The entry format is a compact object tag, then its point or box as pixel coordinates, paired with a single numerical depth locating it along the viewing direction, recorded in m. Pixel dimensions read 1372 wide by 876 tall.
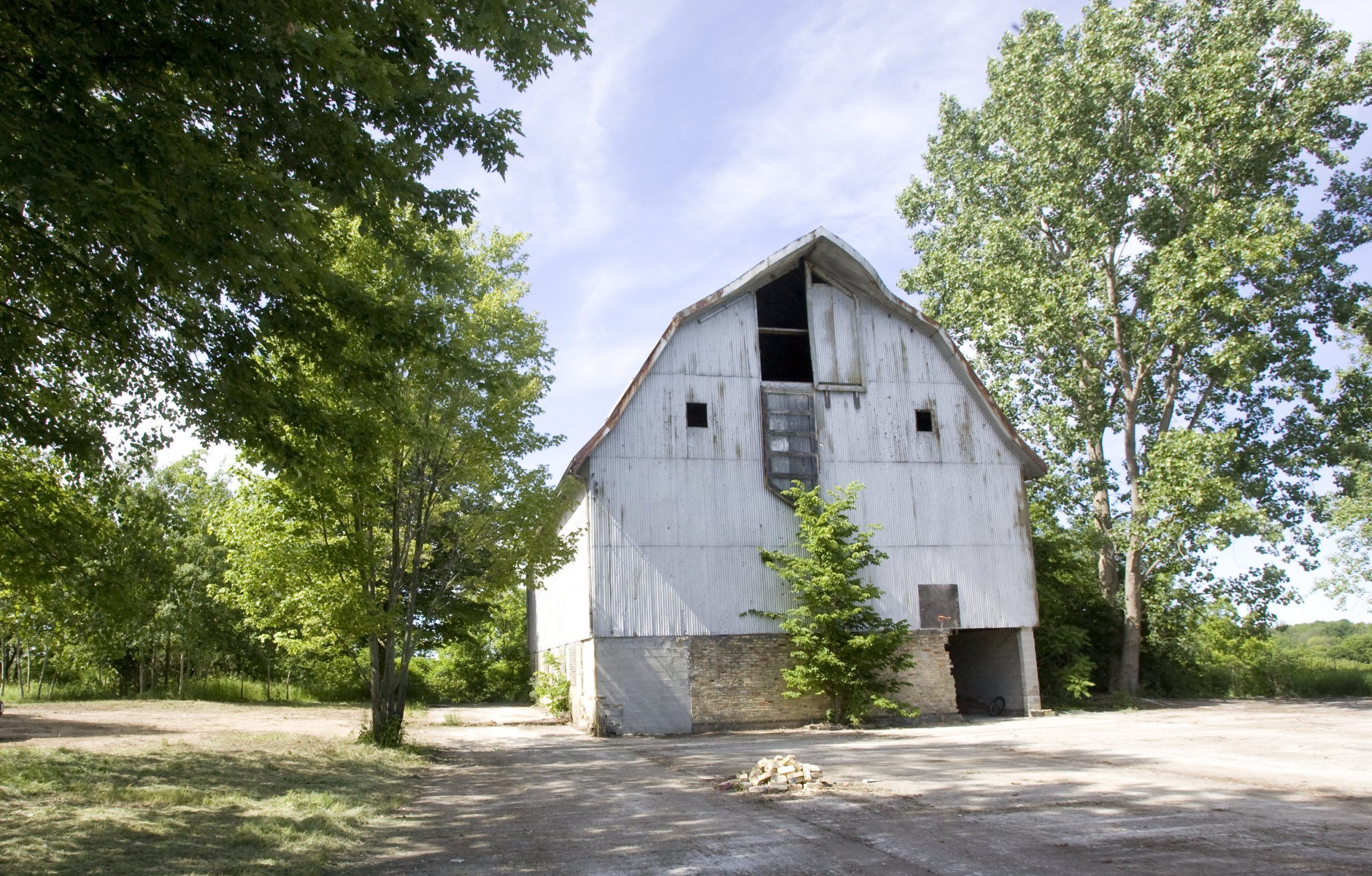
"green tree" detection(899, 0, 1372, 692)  24.33
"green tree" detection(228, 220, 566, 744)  13.43
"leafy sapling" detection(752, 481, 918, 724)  18.73
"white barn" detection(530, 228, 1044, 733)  19.12
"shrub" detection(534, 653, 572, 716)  23.73
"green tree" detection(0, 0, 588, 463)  5.86
